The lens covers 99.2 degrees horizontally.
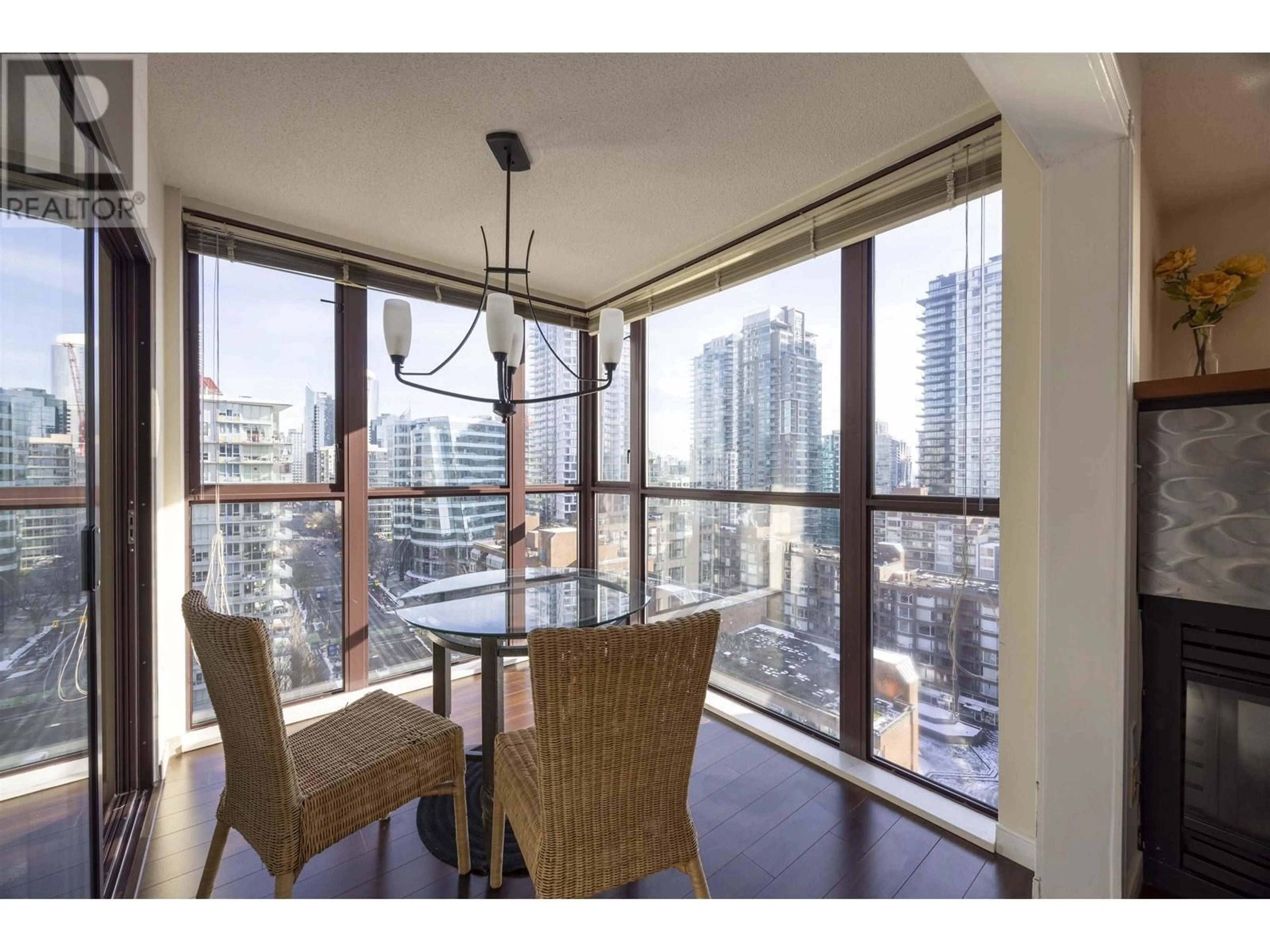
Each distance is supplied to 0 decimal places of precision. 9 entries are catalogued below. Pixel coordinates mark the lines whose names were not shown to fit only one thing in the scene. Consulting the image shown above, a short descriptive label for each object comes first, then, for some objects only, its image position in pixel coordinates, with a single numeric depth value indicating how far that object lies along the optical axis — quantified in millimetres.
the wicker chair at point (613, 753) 1186
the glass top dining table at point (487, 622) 1726
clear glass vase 1552
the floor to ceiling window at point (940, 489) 1902
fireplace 1203
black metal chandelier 1752
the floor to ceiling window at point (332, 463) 2518
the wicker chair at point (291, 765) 1270
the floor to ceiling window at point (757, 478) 2455
